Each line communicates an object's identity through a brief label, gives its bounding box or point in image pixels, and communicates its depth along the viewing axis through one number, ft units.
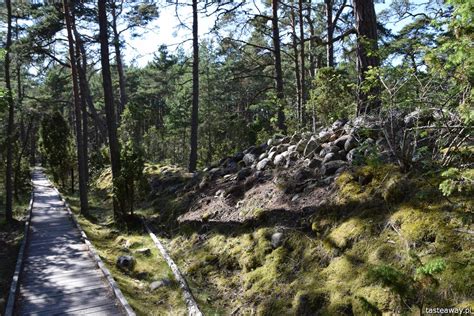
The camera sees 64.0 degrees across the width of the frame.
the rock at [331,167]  21.10
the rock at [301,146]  25.50
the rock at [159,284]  21.11
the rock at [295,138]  27.77
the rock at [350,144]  21.62
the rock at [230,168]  31.78
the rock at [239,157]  33.40
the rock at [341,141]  22.47
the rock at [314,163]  22.75
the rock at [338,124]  24.59
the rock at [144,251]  26.27
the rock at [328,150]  22.46
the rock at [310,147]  24.52
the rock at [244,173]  28.37
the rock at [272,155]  27.45
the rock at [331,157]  22.04
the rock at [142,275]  22.85
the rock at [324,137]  24.48
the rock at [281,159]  26.22
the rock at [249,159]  30.38
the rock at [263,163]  27.48
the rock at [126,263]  24.36
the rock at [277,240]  19.12
